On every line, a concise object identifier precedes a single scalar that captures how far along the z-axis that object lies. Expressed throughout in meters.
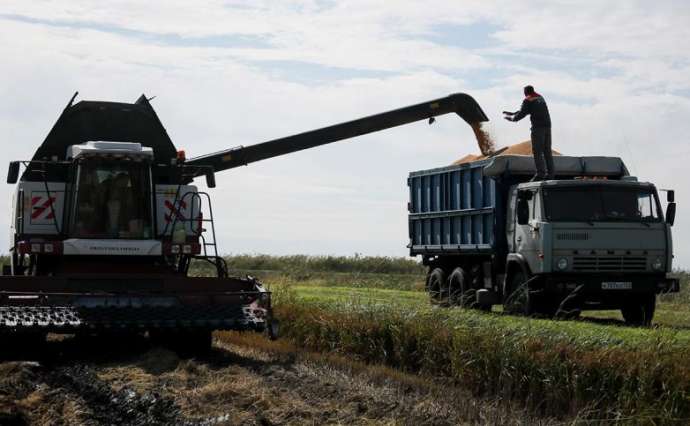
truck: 19.28
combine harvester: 14.14
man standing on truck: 20.42
